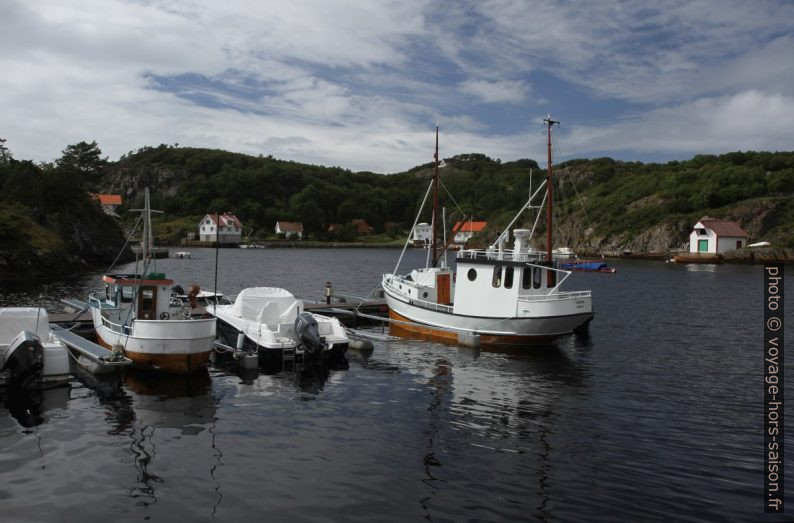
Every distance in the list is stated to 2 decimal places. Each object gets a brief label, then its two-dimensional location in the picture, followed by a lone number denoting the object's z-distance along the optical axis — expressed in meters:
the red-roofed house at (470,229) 162.39
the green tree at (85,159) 122.57
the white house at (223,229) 155.88
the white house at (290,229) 179.38
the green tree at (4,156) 84.12
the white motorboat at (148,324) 20.55
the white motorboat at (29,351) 18.48
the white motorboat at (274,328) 23.09
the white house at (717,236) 99.81
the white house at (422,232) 193.88
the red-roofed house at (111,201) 156.95
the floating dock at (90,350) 20.58
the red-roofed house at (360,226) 196.75
